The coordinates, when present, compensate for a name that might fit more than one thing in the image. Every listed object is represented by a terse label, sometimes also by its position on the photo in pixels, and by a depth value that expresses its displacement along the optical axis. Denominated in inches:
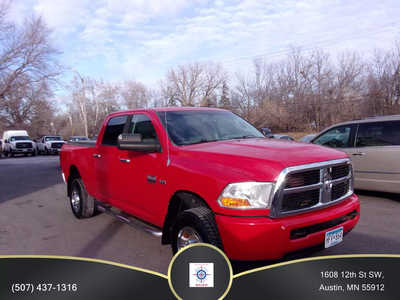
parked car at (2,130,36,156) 1187.3
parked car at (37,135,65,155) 1203.9
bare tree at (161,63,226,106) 1862.7
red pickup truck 114.2
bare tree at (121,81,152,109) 1870.1
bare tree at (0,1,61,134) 1391.5
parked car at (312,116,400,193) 256.8
